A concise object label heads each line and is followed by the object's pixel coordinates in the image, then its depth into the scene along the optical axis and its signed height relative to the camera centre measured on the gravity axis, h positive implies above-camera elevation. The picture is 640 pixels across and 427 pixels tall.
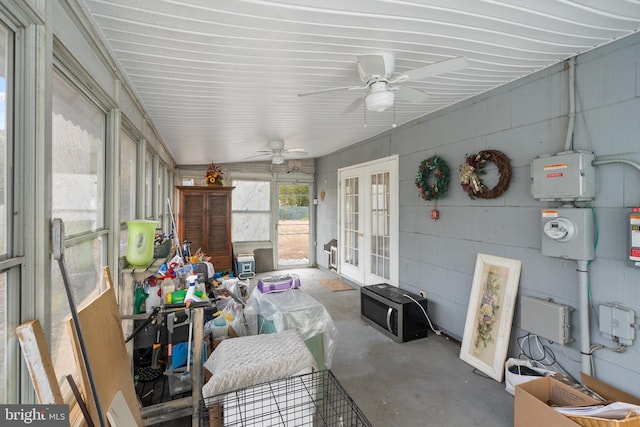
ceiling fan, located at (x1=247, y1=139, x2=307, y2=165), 4.62 +1.05
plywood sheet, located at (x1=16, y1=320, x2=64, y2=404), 0.95 -0.48
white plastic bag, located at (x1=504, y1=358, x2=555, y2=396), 2.30 -1.25
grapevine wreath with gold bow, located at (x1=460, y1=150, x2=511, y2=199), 2.73 +0.40
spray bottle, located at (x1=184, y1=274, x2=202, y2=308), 2.01 -0.56
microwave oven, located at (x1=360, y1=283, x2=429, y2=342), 3.37 -1.16
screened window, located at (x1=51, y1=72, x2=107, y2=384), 1.39 +0.11
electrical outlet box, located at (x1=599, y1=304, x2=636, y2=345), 1.93 -0.72
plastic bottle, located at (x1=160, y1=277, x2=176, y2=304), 2.20 -0.55
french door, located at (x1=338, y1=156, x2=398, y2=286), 4.38 -0.12
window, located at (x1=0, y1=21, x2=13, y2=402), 0.97 -0.02
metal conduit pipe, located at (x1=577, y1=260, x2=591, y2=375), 2.13 -0.73
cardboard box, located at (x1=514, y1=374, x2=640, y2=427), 1.74 -1.19
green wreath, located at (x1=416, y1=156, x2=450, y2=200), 3.37 +0.43
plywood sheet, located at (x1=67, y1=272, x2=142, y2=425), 1.15 -0.62
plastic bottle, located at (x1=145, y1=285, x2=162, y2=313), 2.26 -0.64
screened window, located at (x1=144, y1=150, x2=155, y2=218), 3.64 +0.38
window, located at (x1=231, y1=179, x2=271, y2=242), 6.84 +0.09
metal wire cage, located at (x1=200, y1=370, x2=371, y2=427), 1.35 -0.89
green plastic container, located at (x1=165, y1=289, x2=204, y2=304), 2.16 -0.59
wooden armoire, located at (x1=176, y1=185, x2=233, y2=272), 5.69 -0.12
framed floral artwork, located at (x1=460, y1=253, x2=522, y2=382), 2.63 -0.93
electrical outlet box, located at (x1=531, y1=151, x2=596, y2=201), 2.10 +0.28
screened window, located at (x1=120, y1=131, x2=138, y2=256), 2.51 +0.31
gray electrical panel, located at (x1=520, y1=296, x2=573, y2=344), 2.26 -0.82
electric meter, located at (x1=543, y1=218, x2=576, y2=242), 2.15 -0.11
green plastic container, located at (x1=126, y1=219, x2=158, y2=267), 2.21 -0.20
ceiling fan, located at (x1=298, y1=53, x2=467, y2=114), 1.89 +0.94
